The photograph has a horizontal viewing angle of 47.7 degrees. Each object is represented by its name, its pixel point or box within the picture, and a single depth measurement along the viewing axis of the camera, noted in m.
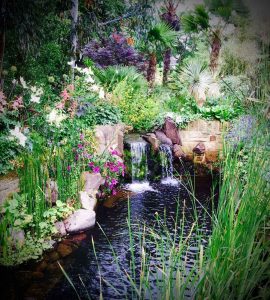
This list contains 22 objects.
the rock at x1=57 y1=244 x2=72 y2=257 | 3.91
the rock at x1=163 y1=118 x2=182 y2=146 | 8.30
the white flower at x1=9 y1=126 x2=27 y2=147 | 4.04
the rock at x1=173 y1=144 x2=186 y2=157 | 8.19
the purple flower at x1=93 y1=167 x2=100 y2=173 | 5.49
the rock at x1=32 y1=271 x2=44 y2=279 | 3.42
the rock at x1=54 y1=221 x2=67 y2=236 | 4.31
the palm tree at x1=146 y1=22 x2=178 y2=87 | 9.42
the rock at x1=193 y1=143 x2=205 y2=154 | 8.32
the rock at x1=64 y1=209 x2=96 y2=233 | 4.40
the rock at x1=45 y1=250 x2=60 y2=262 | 3.76
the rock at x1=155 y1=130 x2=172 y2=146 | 7.99
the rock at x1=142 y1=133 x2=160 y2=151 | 7.57
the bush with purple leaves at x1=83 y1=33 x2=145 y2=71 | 11.38
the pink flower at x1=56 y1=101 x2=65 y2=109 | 5.01
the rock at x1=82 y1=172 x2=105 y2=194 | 5.31
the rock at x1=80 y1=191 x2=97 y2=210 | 4.85
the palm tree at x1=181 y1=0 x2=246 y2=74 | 10.46
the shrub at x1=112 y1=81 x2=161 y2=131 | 7.98
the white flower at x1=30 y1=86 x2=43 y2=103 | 4.66
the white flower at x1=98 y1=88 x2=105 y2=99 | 6.40
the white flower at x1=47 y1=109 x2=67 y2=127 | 4.50
